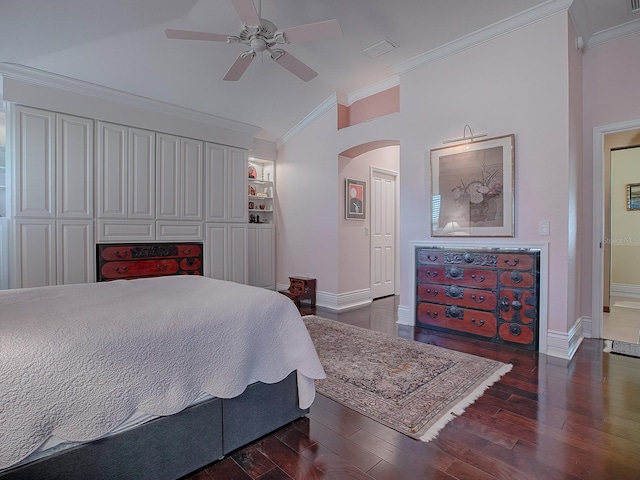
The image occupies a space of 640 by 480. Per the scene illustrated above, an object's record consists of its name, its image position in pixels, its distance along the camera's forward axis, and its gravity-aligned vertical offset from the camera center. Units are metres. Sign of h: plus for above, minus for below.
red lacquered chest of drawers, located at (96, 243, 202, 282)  3.92 -0.28
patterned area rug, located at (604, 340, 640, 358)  2.90 -1.03
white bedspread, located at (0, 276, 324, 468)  1.05 -0.45
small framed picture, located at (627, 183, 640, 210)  5.05 +0.64
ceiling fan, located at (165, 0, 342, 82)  2.22 +1.49
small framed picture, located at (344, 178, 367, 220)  4.83 +0.59
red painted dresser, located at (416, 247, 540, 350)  3.05 -0.56
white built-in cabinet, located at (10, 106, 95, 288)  3.39 +0.44
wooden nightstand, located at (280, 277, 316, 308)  4.89 -0.80
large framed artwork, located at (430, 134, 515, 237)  3.19 +0.51
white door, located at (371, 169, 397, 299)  5.45 +0.08
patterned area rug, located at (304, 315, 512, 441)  1.91 -1.02
